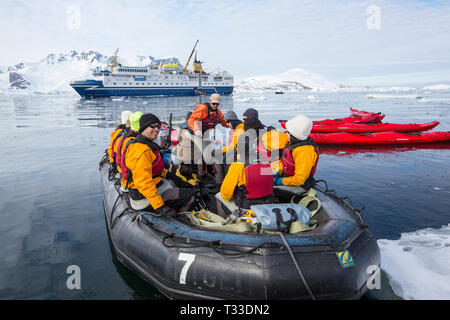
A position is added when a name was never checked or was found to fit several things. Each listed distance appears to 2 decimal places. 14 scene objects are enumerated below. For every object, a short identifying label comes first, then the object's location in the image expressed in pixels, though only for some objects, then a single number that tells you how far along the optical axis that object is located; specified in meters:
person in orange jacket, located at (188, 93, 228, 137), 5.03
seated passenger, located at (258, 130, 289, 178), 3.93
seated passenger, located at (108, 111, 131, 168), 4.86
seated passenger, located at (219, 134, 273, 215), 3.01
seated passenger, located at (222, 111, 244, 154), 5.56
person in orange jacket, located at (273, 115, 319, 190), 3.32
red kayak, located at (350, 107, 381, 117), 15.30
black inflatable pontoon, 2.39
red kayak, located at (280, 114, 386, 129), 13.65
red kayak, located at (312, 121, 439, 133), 12.23
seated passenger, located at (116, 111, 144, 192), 3.55
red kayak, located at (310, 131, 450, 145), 10.72
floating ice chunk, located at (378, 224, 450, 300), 3.12
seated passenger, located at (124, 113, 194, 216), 3.01
